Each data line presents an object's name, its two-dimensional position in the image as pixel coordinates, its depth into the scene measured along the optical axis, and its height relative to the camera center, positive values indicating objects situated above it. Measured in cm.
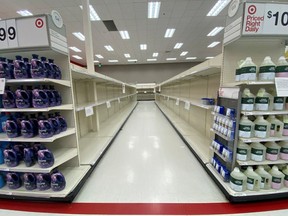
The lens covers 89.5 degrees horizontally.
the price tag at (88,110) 208 -28
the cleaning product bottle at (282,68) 128 +18
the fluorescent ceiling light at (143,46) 880 +273
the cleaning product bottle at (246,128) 133 -36
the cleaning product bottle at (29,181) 144 -87
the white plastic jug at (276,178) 138 -85
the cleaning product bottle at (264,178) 138 -85
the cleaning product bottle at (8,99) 139 -6
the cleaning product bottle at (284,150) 140 -60
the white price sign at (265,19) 129 +63
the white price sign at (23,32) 135 +56
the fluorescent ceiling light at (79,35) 655 +263
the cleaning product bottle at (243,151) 138 -59
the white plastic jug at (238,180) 135 -85
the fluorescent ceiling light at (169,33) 664 +273
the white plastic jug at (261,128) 133 -36
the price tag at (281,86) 126 +2
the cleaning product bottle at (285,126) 138 -36
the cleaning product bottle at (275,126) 138 -36
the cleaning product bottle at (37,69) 134 +21
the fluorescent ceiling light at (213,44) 860 +279
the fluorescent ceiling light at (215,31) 651 +273
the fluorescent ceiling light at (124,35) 663 +266
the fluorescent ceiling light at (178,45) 875 +275
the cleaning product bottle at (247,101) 131 -11
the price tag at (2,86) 132 +6
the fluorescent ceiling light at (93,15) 453 +256
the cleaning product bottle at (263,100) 132 -10
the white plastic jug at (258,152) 136 -60
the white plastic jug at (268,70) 130 +17
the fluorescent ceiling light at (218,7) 442 +267
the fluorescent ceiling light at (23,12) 459 +255
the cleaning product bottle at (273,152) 139 -60
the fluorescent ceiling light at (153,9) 445 +265
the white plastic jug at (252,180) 136 -85
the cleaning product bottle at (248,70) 131 +17
